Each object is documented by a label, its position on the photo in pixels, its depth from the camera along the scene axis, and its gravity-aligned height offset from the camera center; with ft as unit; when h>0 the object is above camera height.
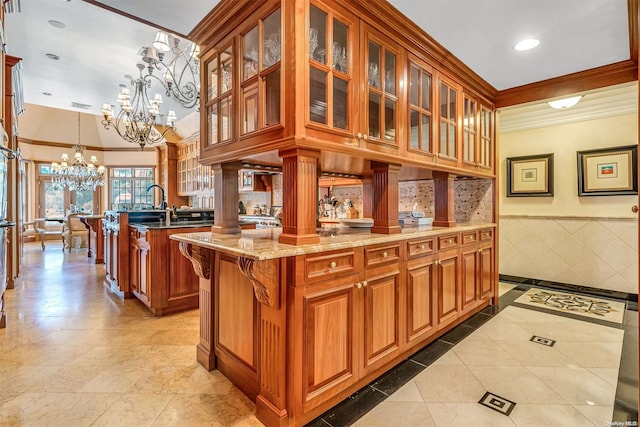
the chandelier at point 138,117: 11.51 +3.90
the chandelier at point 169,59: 8.96 +4.86
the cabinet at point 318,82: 4.80 +2.39
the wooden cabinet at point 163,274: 10.05 -2.27
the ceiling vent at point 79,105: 20.78 +7.29
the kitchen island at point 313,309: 4.85 -1.98
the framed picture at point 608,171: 11.85 +1.49
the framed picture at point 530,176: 13.82 +1.54
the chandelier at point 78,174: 25.60 +3.10
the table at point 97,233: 19.08 -1.54
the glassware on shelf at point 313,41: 5.00 +2.82
